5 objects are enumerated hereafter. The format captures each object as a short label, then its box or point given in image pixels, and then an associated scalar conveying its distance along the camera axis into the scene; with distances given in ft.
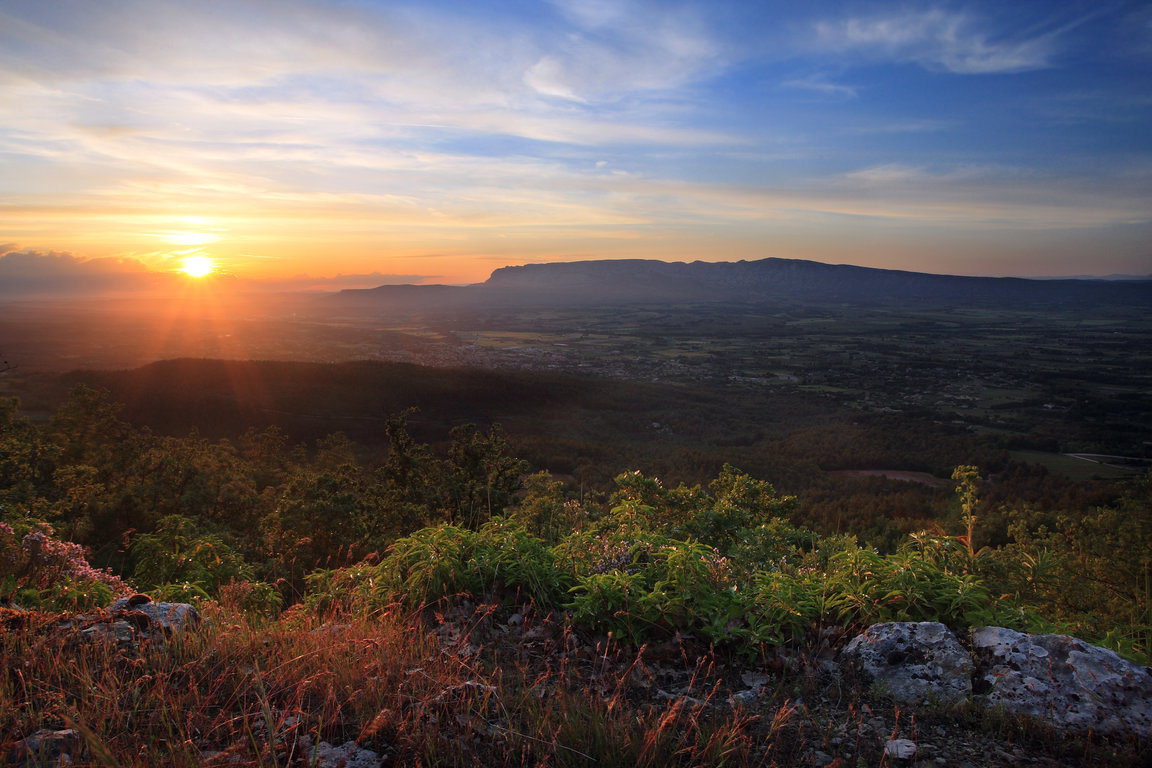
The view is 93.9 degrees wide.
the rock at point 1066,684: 9.14
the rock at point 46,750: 7.48
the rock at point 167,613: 11.25
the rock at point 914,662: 10.14
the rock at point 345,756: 8.14
